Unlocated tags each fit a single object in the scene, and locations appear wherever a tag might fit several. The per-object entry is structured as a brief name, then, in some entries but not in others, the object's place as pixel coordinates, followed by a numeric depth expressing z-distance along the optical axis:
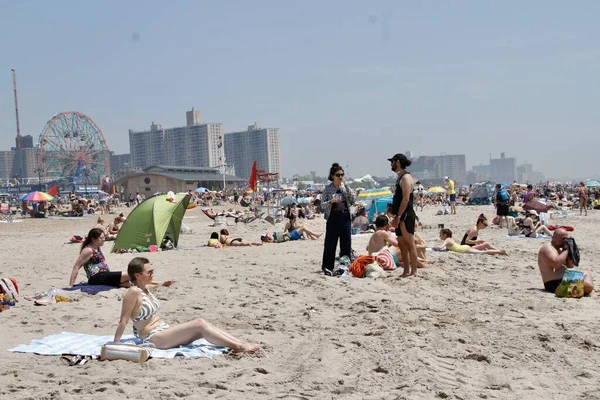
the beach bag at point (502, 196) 15.23
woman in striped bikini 4.44
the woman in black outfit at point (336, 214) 7.80
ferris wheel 76.31
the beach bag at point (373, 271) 7.54
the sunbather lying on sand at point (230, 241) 12.25
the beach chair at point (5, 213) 27.07
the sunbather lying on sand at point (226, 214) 21.78
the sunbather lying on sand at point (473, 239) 10.39
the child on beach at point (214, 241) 12.13
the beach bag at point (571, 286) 6.27
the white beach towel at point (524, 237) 12.78
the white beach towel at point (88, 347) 4.40
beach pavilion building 64.88
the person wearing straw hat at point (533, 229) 12.98
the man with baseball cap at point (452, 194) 24.09
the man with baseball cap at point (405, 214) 7.46
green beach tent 11.43
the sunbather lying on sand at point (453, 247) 10.00
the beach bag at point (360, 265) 7.55
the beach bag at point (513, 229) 13.46
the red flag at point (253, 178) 21.61
